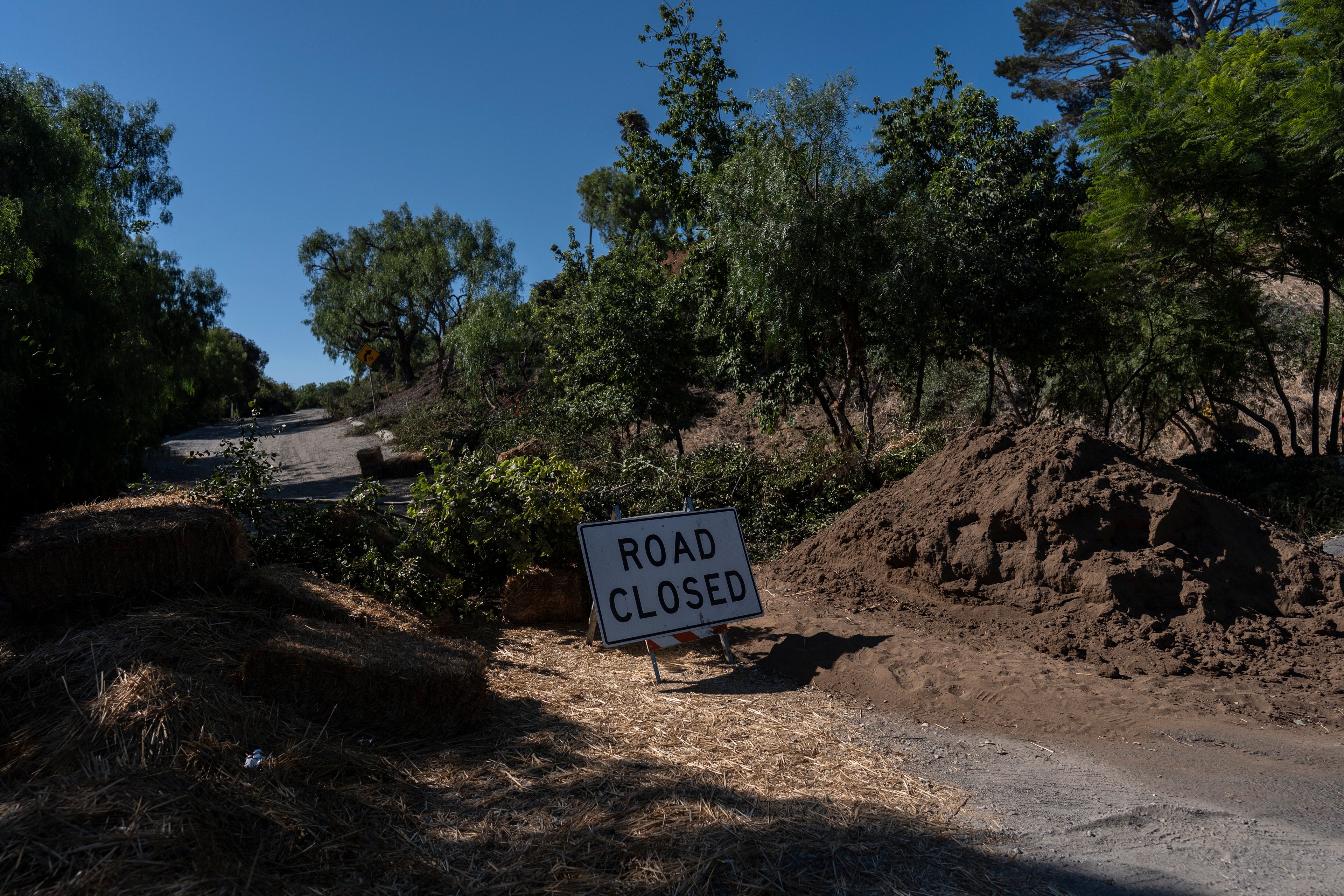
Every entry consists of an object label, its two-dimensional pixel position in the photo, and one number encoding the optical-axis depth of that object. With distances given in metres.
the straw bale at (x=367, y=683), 3.57
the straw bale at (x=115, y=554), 3.90
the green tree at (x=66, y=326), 6.70
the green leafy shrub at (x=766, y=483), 9.02
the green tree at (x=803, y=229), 9.91
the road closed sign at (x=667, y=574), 5.26
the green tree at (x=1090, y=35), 19.78
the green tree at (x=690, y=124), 14.92
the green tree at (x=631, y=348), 12.55
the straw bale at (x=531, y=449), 10.67
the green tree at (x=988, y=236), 10.14
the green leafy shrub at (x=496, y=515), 6.38
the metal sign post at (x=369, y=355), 24.59
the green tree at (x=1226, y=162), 8.27
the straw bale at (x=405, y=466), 15.91
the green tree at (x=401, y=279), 36.91
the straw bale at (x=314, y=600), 4.50
